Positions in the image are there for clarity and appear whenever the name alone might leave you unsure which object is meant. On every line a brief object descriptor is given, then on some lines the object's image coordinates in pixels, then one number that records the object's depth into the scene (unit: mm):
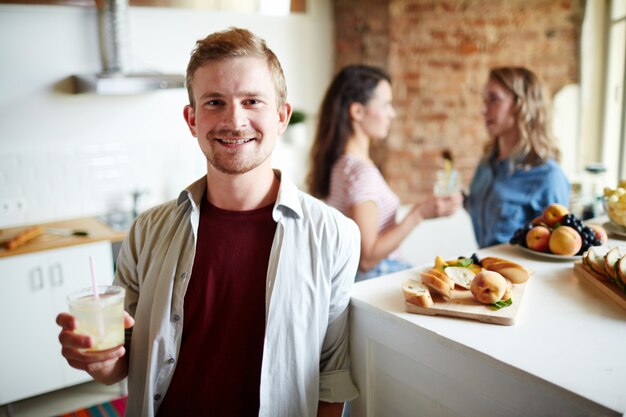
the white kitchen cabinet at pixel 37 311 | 2686
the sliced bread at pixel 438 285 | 1206
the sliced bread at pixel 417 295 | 1174
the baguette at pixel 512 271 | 1305
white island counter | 928
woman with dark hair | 2221
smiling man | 1258
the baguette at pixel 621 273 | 1223
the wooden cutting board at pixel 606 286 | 1224
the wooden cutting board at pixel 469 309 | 1133
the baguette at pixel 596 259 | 1330
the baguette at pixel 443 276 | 1232
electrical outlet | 3131
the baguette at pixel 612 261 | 1271
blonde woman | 2166
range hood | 2900
